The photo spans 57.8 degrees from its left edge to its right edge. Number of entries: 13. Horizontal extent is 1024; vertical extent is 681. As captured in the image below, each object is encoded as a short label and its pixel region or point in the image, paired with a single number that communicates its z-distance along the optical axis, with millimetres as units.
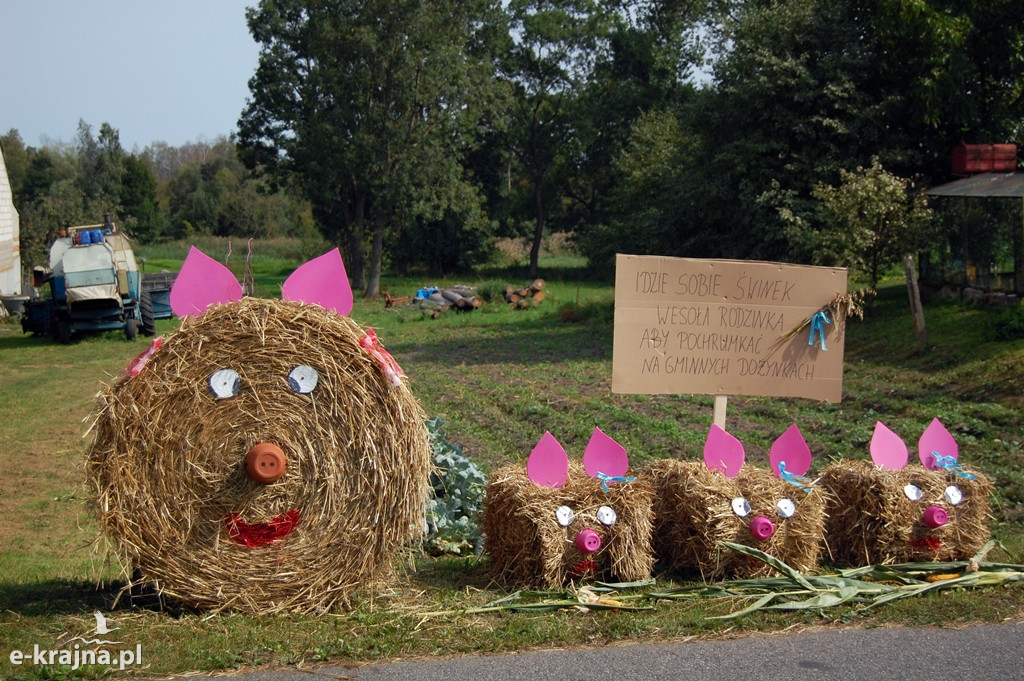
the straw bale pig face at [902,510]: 5230
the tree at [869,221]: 16016
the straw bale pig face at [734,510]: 5031
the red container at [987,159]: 16734
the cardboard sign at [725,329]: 5707
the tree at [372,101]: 30984
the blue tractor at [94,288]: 20406
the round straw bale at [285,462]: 4543
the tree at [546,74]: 45031
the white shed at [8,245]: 26828
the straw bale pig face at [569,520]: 4926
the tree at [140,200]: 61969
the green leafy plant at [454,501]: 6078
